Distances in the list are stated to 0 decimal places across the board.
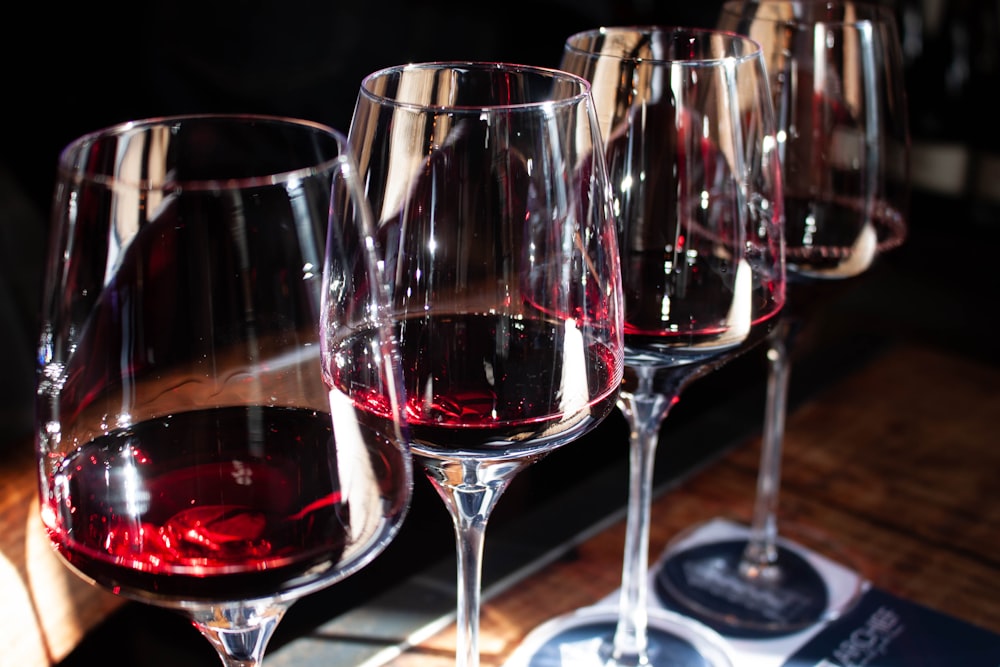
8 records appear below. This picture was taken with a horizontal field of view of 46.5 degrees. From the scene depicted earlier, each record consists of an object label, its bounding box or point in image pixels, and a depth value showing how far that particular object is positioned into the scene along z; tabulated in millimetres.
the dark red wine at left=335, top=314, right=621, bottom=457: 397
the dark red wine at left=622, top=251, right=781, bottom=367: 483
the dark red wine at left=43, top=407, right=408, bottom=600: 339
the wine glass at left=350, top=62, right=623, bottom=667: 382
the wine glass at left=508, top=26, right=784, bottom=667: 470
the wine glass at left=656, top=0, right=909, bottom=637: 583
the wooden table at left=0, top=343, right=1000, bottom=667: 520
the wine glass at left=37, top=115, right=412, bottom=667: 317
